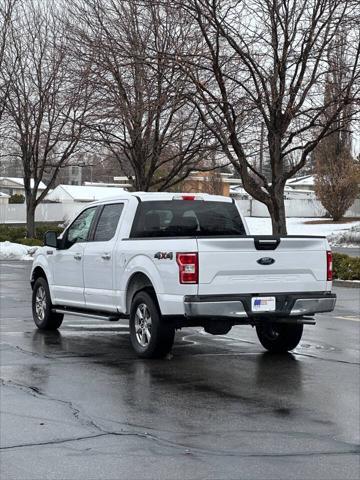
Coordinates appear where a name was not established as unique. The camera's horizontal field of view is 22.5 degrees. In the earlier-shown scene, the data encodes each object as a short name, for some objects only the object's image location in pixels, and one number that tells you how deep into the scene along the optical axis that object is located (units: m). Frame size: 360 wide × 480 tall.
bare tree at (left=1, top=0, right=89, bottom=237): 32.22
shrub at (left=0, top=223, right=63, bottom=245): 38.33
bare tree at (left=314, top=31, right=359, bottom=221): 57.16
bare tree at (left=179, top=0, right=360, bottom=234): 21.31
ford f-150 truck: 10.46
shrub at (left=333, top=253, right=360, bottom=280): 23.38
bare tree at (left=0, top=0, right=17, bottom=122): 33.91
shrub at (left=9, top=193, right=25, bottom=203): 83.81
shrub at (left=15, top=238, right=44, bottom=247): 37.61
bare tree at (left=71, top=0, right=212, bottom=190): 23.91
